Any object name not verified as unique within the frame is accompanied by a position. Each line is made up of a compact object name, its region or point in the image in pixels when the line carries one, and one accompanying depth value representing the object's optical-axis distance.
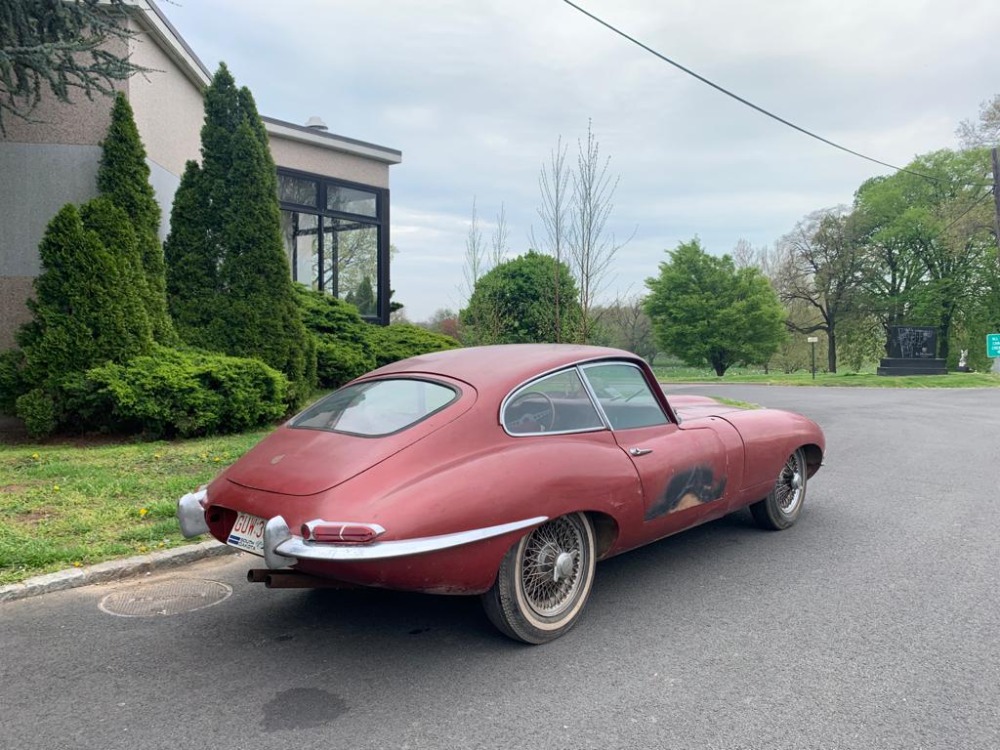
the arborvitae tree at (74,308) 8.16
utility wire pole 27.20
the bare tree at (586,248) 11.16
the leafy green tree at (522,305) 13.83
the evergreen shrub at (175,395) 7.97
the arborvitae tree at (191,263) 10.03
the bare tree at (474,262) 13.35
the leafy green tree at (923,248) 43.75
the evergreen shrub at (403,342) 13.80
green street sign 29.14
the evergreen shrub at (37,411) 7.98
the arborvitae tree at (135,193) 9.19
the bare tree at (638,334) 54.50
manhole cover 3.93
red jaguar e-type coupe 3.02
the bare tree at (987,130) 36.50
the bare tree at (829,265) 47.97
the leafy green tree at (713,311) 46.41
